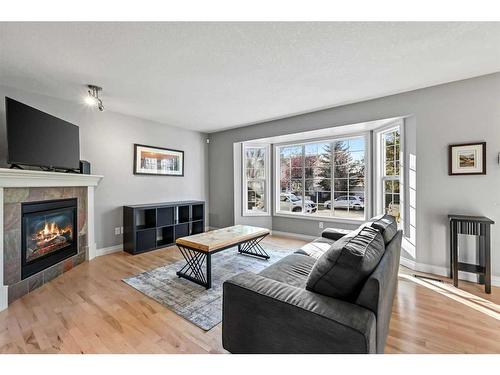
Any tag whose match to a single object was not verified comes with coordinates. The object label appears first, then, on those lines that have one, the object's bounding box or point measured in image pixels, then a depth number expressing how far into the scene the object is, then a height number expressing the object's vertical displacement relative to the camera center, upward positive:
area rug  1.96 -1.09
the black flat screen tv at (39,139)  2.28 +0.56
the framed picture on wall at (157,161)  4.06 +0.51
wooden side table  2.30 -0.59
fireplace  2.43 -0.57
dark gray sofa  1.03 -0.66
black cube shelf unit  3.65 -0.67
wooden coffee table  2.44 -0.65
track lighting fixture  2.74 +1.19
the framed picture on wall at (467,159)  2.51 +0.32
